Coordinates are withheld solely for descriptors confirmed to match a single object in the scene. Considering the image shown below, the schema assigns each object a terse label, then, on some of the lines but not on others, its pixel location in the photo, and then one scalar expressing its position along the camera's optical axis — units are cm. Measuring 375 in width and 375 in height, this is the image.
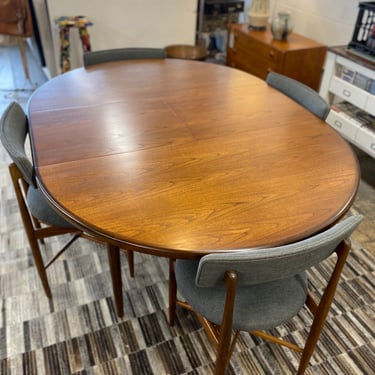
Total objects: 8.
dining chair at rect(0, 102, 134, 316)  137
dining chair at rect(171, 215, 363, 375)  96
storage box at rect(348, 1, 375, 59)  253
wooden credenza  319
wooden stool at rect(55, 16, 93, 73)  323
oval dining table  112
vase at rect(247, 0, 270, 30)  357
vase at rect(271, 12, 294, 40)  328
